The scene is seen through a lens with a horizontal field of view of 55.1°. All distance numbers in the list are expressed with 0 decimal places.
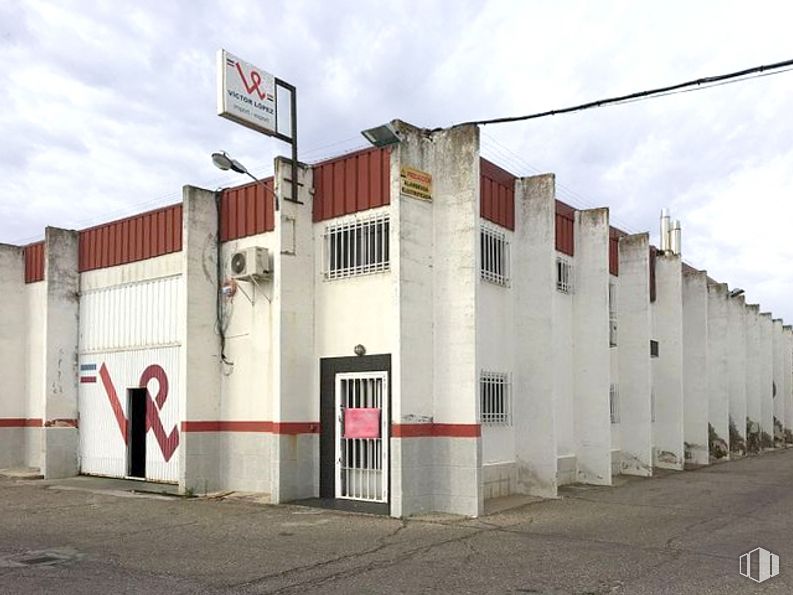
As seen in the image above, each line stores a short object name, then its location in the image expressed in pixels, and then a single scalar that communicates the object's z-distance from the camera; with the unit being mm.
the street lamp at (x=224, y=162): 13930
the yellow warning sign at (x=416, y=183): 12820
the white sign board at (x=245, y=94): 13969
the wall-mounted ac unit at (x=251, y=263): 14719
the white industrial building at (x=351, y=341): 12859
